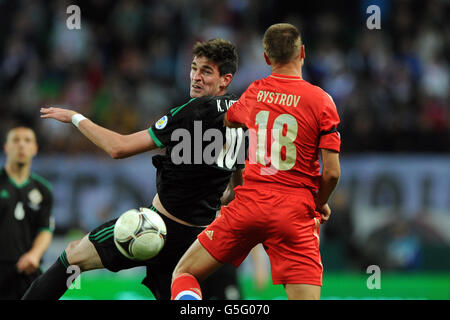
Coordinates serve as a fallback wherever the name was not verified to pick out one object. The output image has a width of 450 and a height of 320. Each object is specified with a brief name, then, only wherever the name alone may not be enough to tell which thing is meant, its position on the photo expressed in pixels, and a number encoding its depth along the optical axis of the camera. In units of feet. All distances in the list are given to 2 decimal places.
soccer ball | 35.88
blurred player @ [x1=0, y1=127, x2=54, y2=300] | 46.73
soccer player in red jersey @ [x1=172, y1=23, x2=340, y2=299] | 33.01
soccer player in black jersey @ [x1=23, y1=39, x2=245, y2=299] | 36.11
